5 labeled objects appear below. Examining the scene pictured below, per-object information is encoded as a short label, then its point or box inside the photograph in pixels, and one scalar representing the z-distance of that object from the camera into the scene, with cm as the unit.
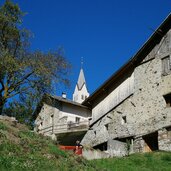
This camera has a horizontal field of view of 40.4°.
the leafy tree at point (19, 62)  1767
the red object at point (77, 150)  1366
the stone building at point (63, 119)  2523
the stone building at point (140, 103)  1726
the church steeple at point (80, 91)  5274
